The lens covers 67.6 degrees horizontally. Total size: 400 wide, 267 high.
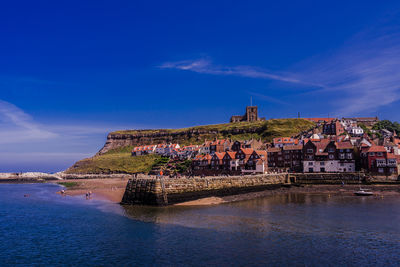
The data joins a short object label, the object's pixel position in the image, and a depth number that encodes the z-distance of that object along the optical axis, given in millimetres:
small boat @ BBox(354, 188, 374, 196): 58438
